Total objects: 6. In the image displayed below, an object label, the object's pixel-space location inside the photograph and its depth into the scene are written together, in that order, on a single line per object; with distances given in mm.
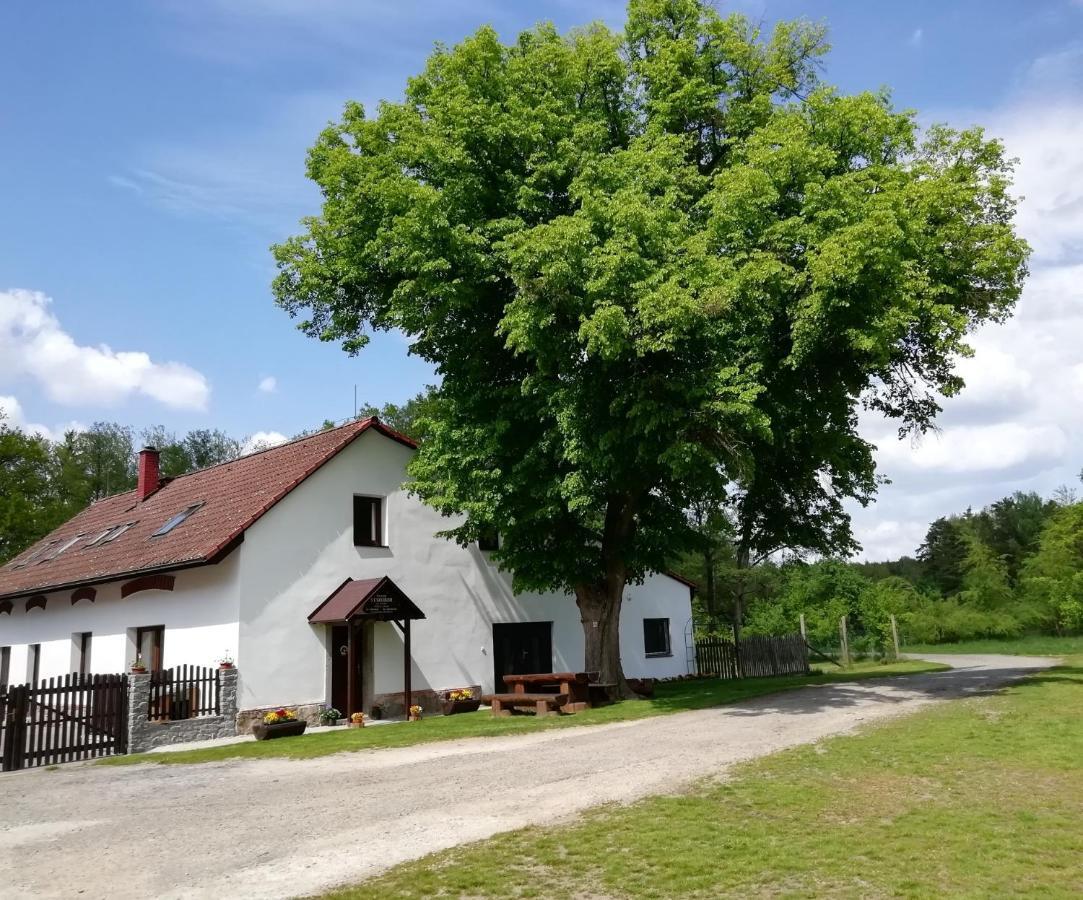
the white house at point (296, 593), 18953
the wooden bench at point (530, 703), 18516
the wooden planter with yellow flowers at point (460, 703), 20766
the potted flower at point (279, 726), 16891
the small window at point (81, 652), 23000
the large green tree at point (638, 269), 14859
